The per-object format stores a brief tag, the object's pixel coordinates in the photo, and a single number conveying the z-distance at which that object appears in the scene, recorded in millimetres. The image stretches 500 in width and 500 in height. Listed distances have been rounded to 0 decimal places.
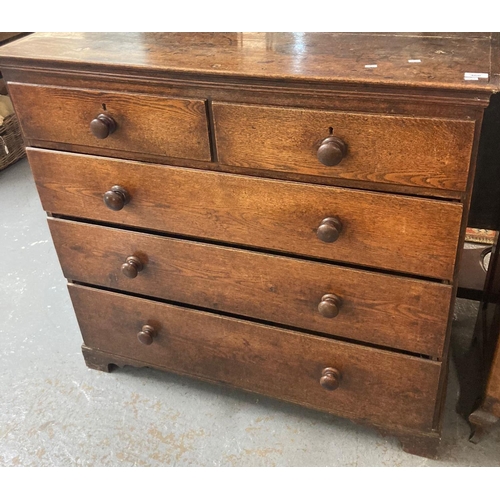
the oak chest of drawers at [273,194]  1082
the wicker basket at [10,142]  2828
